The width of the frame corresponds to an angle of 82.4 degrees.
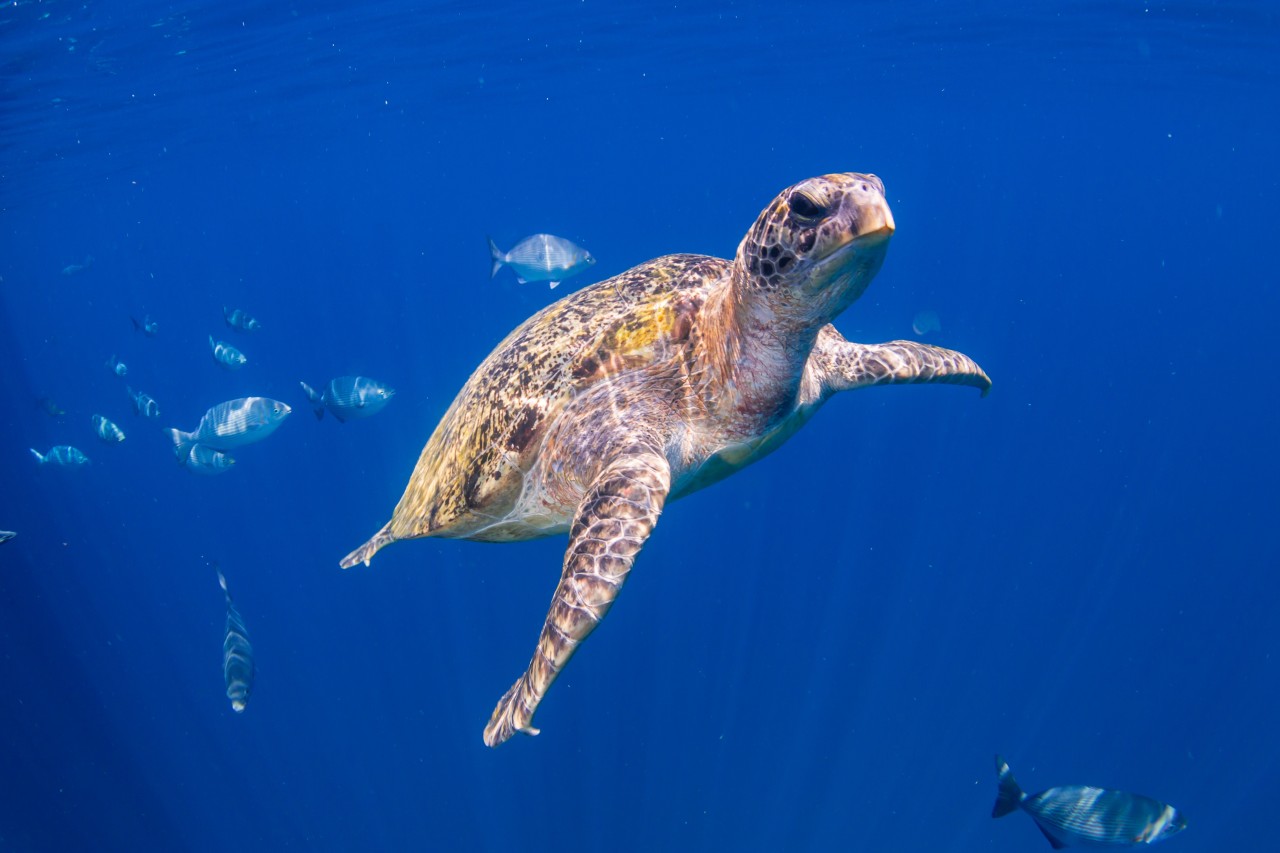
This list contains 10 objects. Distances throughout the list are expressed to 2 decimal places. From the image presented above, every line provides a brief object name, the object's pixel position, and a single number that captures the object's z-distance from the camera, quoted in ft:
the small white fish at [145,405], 29.84
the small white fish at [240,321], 32.83
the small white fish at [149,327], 36.96
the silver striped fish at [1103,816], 17.42
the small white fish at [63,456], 30.86
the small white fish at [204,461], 25.72
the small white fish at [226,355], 30.73
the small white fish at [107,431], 29.14
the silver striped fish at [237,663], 19.04
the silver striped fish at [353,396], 24.16
